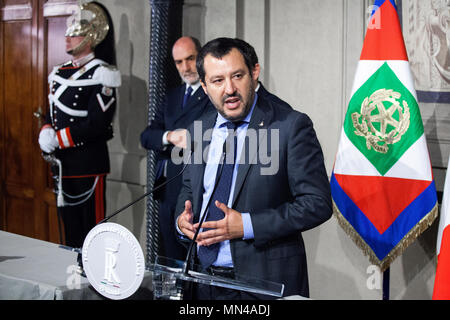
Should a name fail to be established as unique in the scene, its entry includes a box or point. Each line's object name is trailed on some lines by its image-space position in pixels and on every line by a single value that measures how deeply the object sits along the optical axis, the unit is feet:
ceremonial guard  12.28
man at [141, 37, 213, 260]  10.41
